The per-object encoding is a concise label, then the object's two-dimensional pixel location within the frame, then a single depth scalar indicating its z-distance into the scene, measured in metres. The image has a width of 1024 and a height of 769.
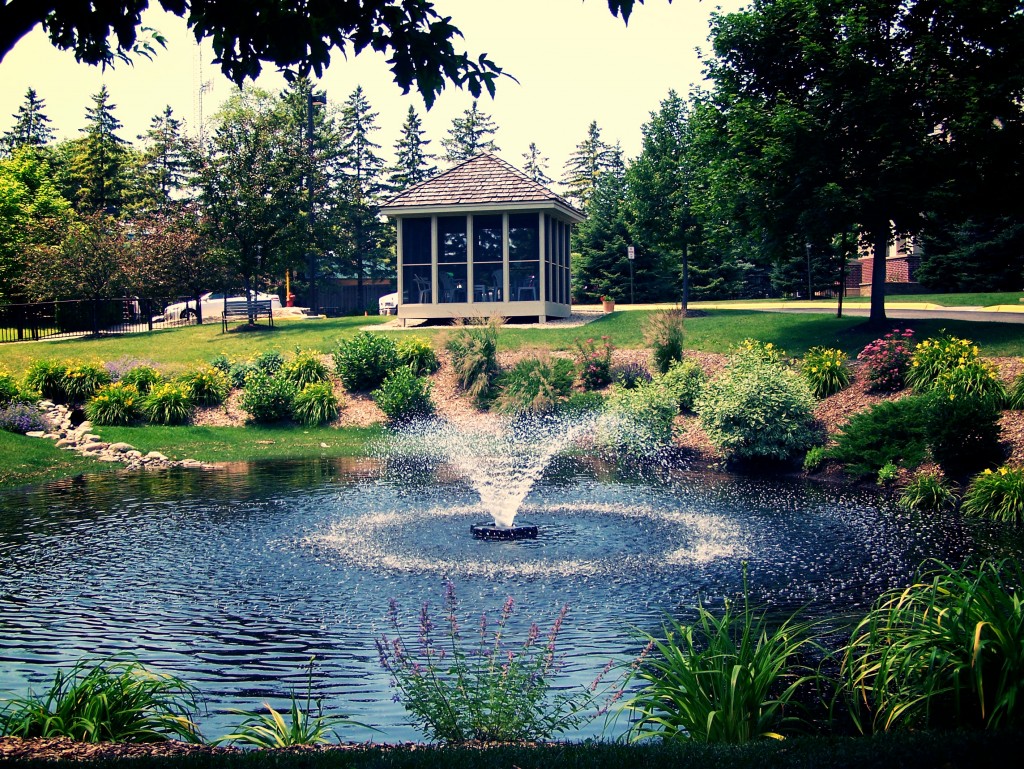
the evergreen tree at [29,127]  62.97
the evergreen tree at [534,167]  74.62
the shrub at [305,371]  25.02
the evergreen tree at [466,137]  63.84
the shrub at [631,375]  22.94
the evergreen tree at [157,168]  52.19
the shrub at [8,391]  22.19
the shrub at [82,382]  24.31
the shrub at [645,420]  19.55
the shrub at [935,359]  18.39
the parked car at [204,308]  46.47
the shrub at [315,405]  23.19
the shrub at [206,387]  24.26
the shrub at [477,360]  23.78
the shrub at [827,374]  20.50
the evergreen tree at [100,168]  54.41
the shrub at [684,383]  21.38
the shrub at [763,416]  17.80
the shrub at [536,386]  22.41
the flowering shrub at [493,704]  5.36
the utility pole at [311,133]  50.05
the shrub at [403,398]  22.73
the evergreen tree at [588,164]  69.88
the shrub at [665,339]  22.67
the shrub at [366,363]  24.44
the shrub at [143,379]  24.56
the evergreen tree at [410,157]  57.09
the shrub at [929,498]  13.78
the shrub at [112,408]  22.88
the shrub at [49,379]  24.22
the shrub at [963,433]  14.47
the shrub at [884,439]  15.73
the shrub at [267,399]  22.98
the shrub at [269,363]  25.27
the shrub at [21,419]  20.58
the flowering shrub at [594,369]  23.75
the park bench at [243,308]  35.35
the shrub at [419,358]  25.28
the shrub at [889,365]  19.42
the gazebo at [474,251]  31.92
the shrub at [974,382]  16.75
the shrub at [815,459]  17.34
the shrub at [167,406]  23.19
